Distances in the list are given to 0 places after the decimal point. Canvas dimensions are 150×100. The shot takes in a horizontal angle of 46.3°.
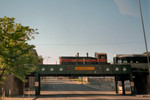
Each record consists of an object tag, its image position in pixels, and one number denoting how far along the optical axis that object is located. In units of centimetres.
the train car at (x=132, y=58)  4694
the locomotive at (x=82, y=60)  5259
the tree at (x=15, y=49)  2188
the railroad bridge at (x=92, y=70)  3925
